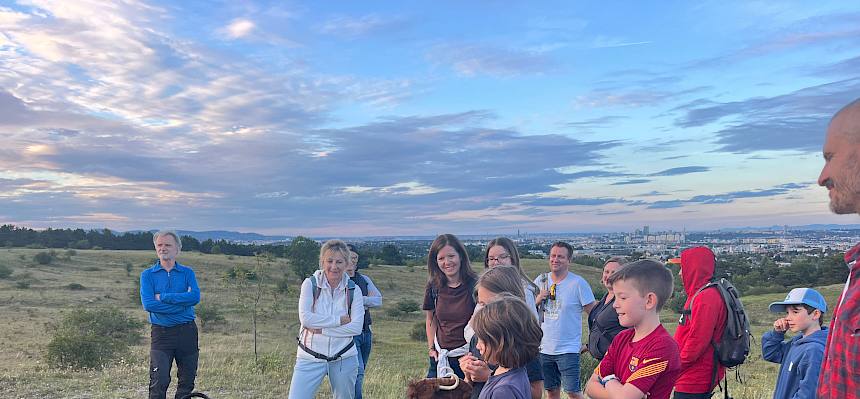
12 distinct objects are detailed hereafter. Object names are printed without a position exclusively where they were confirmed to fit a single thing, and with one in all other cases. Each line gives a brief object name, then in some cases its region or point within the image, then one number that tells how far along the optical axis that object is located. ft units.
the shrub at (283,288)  106.83
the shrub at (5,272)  111.34
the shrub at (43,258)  133.59
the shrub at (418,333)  74.95
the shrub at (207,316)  75.51
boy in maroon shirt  10.46
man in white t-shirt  20.26
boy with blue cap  12.44
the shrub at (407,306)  106.52
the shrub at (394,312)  103.83
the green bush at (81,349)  36.52
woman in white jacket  16.25
